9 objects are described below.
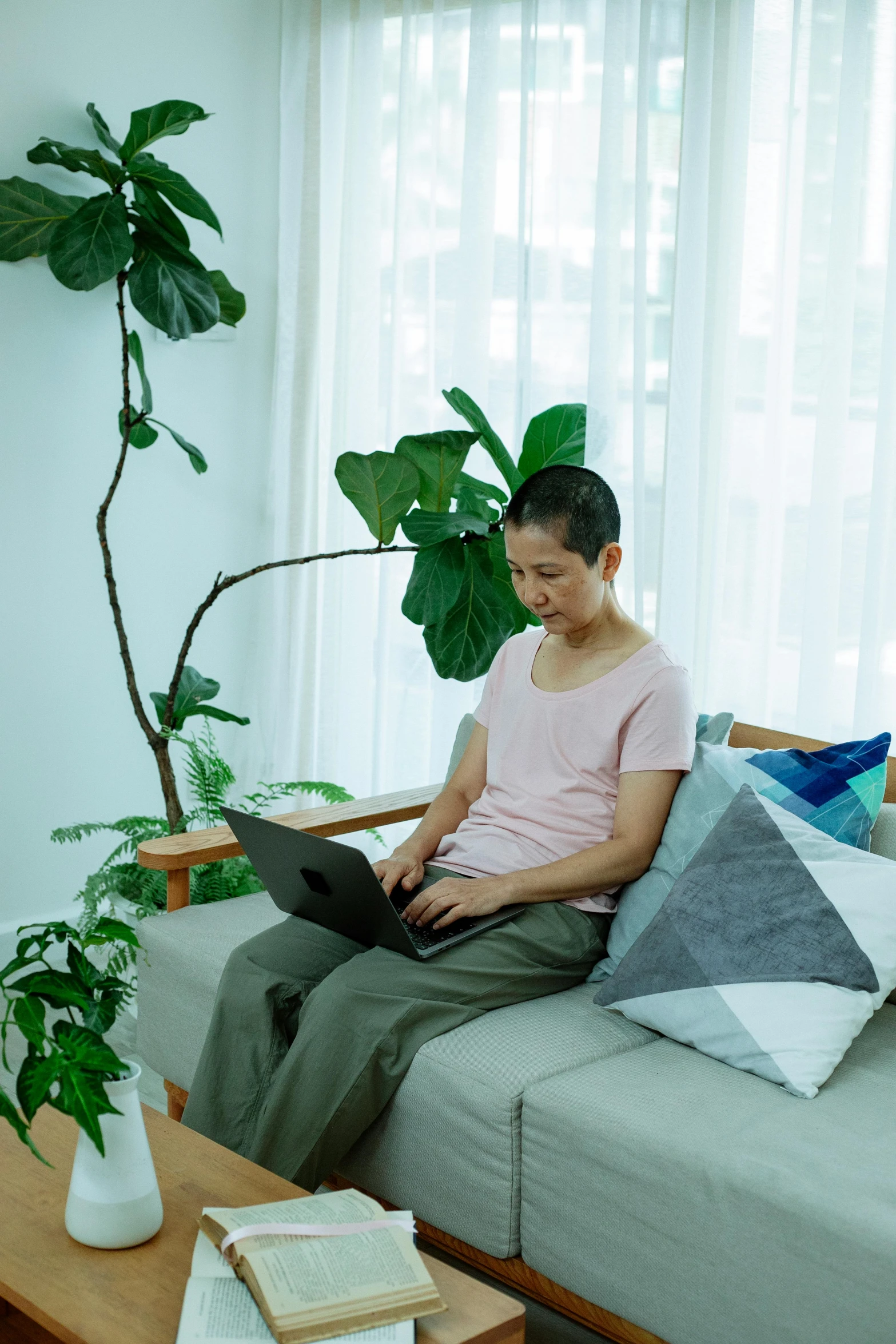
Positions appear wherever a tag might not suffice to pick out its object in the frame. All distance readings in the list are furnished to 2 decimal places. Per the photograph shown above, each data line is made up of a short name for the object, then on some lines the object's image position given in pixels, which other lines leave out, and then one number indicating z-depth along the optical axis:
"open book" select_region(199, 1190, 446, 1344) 1.07
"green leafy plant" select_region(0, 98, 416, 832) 2.70
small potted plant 1.09
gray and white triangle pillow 1.58
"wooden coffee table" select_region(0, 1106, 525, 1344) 1.12
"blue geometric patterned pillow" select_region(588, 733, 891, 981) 1.86
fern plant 2.72
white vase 1.20
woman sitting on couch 1.69
